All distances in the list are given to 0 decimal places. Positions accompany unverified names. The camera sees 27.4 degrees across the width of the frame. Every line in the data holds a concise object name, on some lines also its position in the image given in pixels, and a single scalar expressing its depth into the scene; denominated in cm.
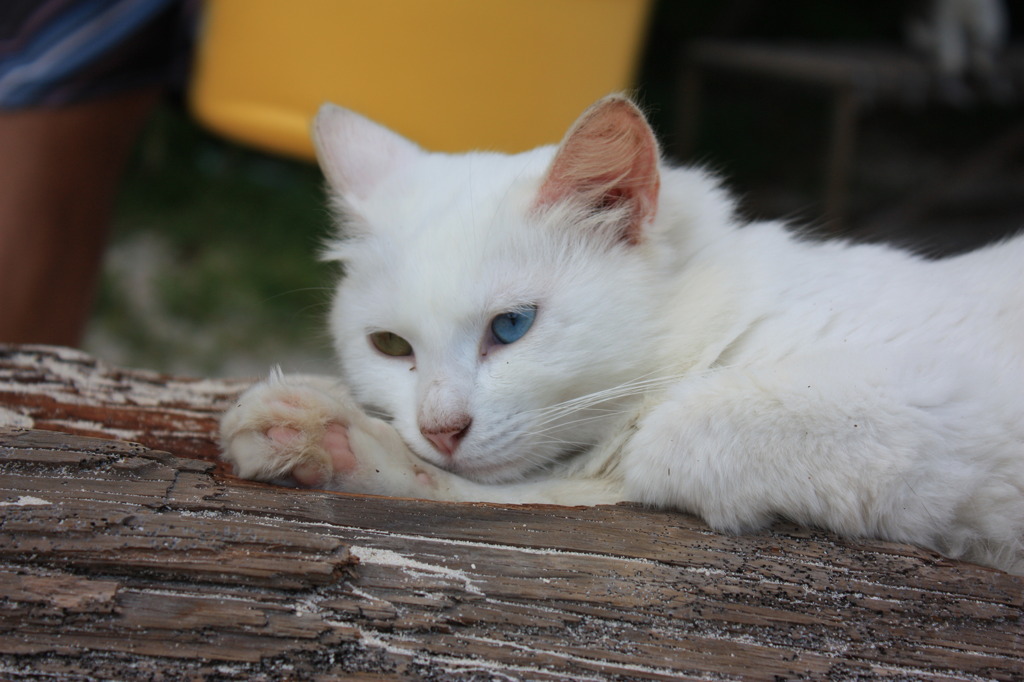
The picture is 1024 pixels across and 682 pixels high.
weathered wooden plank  62
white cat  65
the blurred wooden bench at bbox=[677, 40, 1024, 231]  142
